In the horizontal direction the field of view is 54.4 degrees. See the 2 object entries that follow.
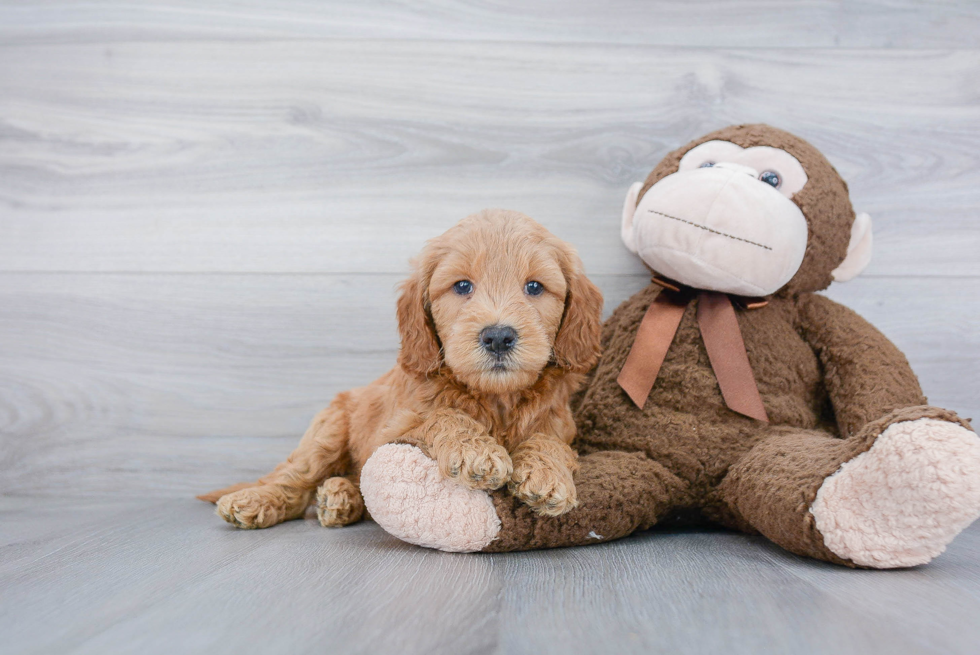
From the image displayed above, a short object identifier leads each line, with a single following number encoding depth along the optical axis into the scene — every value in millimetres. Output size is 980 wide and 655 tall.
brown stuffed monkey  600
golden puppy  618
